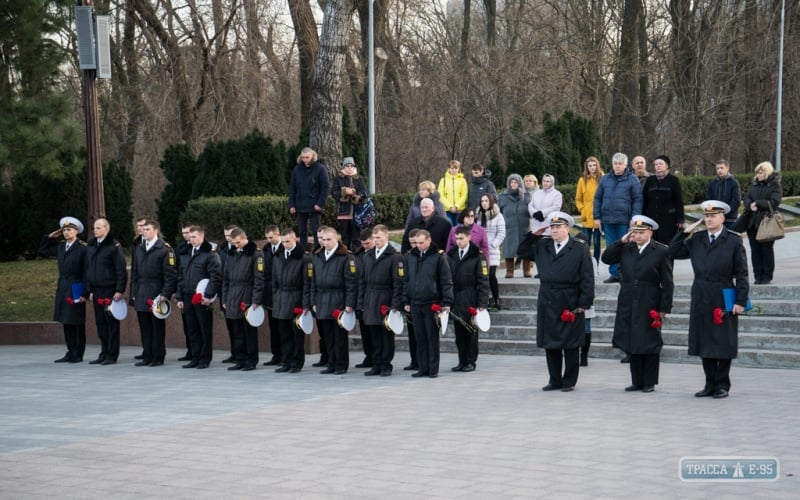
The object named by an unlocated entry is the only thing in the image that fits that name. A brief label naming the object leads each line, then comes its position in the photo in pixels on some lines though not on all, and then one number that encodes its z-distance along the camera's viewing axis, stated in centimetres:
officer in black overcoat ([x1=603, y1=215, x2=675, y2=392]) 1164
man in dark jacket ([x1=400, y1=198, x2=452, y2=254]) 1530
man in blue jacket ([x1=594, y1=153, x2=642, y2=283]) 1581
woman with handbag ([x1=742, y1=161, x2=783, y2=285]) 1526
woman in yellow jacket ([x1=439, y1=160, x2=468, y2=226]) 1770
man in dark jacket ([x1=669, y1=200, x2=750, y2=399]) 1116
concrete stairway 1370
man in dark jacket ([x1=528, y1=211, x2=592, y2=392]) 1194
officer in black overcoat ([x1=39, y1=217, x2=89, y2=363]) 1599
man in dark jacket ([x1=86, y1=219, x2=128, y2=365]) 1576
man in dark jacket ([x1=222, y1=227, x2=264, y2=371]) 1474
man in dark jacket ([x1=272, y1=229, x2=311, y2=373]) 1443
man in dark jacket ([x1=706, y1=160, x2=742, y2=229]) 1609
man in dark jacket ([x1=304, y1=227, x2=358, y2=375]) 1401
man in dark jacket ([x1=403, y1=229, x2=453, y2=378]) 1340
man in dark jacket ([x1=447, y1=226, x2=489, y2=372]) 1375
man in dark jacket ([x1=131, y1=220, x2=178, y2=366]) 1545
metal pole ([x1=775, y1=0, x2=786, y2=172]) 3884
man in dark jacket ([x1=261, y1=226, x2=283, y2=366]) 1461
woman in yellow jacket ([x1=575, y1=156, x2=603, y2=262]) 1684
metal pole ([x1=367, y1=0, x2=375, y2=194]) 2485
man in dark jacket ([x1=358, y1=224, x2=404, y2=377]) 1377
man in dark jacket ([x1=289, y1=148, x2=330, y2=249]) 1720
